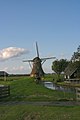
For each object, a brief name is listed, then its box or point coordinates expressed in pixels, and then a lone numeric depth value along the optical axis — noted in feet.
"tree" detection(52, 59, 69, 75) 214.82
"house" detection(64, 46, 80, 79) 146.74
